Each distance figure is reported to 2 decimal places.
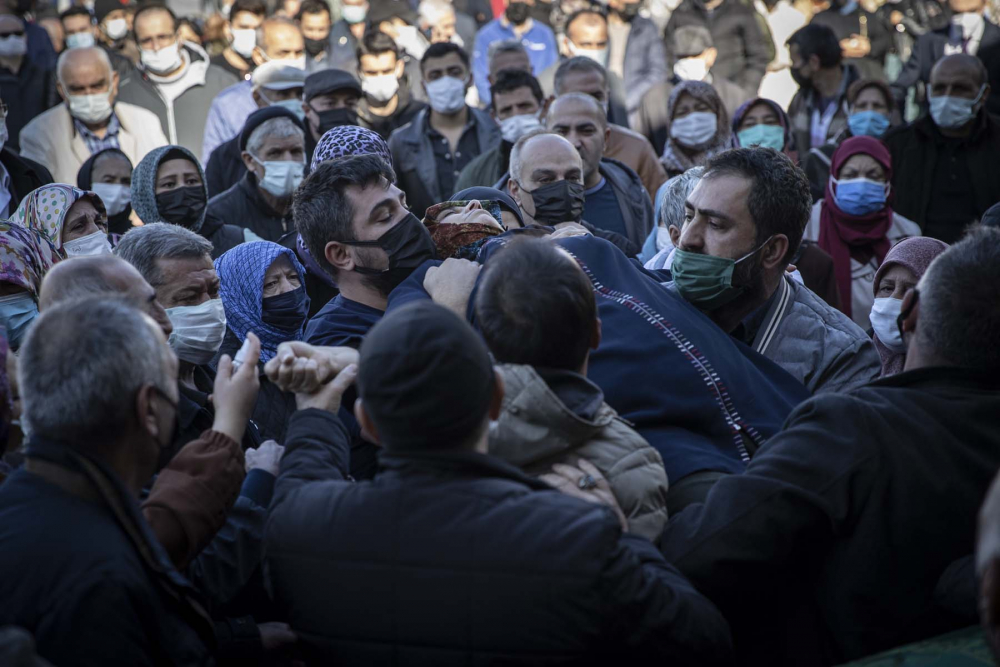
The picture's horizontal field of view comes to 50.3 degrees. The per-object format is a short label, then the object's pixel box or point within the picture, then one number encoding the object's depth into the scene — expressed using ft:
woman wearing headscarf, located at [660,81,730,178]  25.45
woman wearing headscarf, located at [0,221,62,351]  12.80
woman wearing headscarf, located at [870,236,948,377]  15.12
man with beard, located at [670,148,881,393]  12.41
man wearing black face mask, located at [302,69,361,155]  24.93
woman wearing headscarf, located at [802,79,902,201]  29.50
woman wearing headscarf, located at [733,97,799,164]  25.64
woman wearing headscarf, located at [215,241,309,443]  14.67
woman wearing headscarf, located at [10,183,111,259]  17.43
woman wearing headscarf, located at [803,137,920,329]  22.53
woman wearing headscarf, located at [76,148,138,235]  21.97
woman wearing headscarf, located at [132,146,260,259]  20.48
